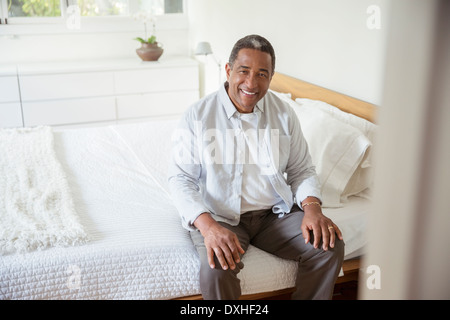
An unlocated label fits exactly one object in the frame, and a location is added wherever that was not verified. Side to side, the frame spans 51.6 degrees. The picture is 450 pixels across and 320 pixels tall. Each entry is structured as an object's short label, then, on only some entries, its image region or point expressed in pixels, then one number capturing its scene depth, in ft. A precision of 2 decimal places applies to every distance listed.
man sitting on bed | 5.07
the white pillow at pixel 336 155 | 6.20
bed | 4.86
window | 13.11
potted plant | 13.29
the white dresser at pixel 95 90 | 12.23
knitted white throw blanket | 5.09
